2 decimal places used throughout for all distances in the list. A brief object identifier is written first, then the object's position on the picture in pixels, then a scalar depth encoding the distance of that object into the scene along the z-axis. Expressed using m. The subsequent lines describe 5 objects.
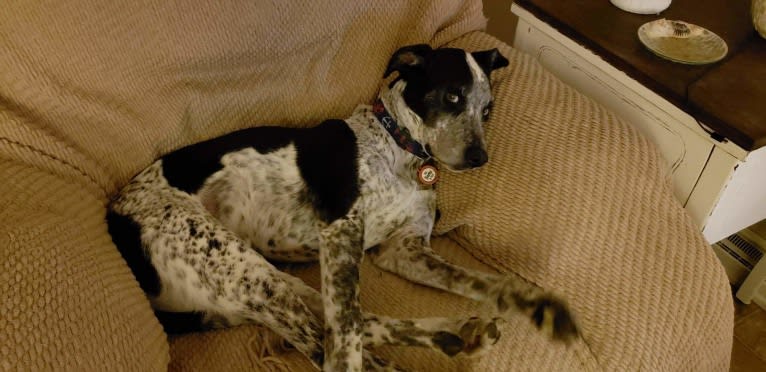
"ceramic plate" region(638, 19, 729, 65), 1.84
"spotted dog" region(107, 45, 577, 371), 1.47
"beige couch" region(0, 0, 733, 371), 1.31
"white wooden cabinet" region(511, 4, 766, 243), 1.69
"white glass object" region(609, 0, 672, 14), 2.05
